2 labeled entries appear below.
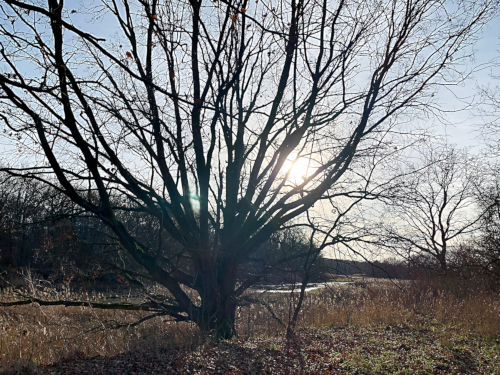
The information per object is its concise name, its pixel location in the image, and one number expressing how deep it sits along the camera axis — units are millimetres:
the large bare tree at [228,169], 7156
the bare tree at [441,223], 16859
